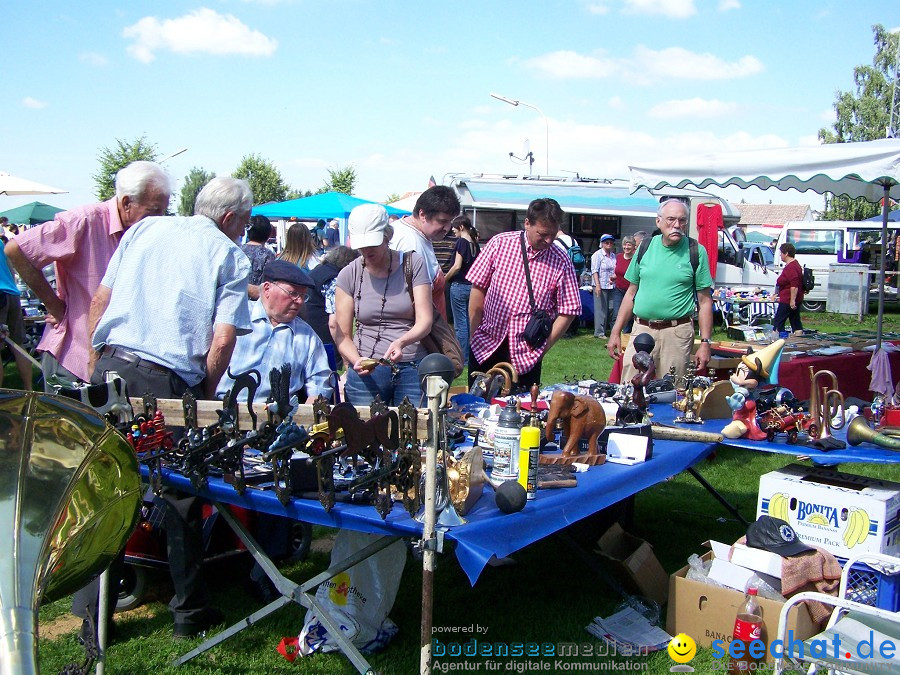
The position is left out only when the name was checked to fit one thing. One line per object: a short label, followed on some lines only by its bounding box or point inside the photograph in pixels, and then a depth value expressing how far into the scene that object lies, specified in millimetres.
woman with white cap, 3359
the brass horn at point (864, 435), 3031
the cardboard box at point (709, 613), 2668
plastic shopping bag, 2691
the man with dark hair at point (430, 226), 3789
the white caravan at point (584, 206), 13320
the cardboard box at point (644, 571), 3225
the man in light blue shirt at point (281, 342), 3268
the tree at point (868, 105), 32844
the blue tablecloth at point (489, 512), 2072
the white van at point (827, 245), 16891
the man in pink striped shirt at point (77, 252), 3072
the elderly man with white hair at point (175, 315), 2584
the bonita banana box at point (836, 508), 2865
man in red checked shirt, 4180
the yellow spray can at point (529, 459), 2383
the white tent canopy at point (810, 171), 4695
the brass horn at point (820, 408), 3189
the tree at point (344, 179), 44656
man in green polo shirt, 4406
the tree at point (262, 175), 47688
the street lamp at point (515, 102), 19781
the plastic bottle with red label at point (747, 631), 2618
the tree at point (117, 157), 35812
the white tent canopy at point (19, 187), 12219
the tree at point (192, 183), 50625
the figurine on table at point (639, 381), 3174
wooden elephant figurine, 2752
